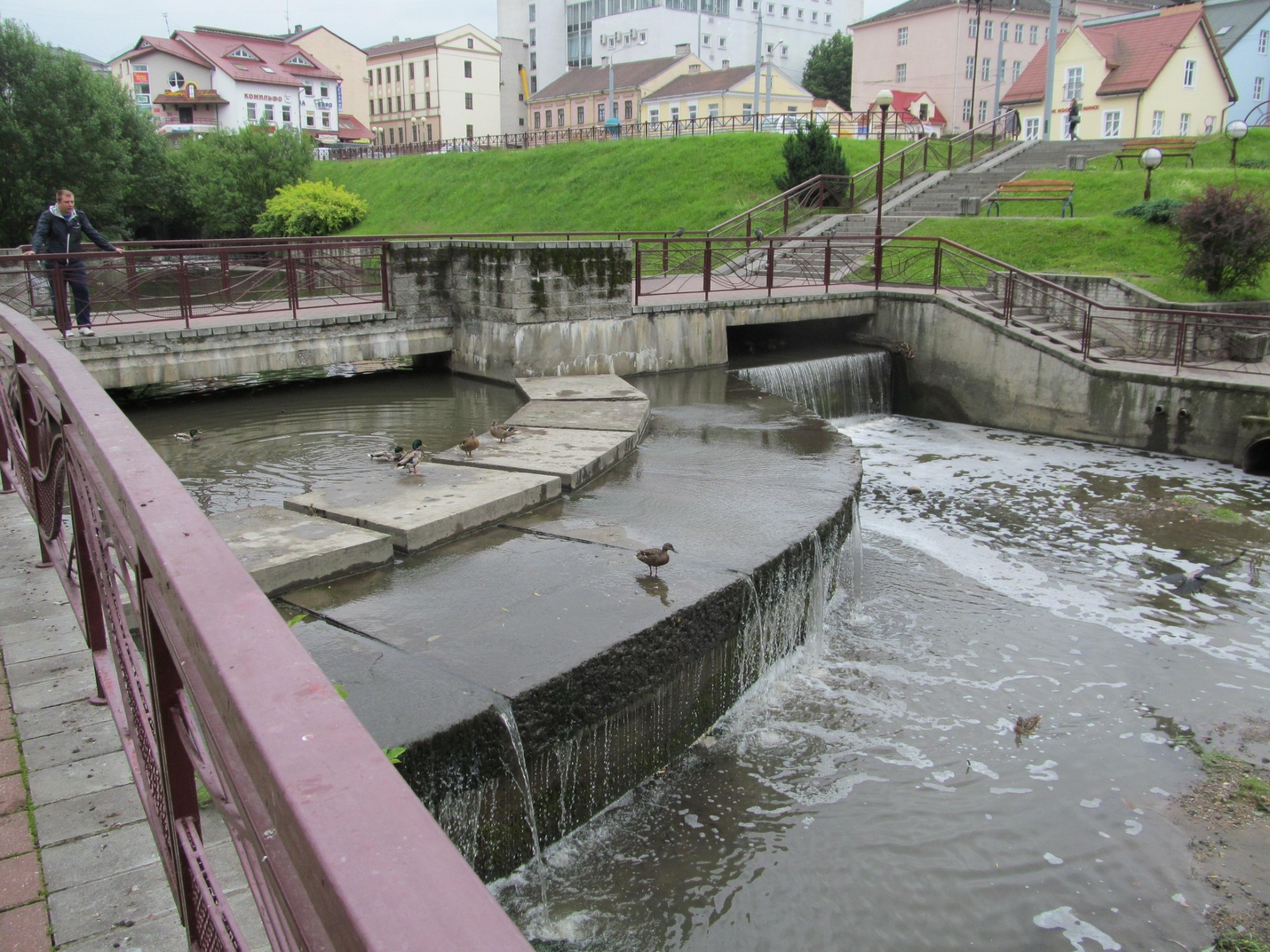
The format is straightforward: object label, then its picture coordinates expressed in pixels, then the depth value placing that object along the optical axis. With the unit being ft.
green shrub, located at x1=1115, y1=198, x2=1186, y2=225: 64.85
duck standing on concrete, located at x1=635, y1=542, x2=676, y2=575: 17.57
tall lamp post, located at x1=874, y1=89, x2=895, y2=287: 53.98
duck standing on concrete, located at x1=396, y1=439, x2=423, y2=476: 22.81
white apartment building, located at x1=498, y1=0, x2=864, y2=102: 265.95
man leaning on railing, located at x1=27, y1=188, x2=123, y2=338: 34.58
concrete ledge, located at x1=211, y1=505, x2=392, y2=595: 16.70
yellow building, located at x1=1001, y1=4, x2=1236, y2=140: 135.13
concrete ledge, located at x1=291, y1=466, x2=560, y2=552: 19.20
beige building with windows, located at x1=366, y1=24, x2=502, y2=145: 265.95
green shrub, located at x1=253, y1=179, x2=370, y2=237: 134.51
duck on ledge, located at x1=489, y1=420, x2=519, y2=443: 26.32
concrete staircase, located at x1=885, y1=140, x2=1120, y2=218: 82.33
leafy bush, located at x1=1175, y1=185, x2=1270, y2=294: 52.37
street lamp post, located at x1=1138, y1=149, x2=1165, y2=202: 65.46
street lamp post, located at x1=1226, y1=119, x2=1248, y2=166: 71.31
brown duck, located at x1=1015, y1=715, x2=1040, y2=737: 19.69
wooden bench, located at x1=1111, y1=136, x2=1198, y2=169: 86.07
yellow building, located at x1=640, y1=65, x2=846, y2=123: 210.18
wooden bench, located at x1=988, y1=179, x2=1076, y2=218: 76.59
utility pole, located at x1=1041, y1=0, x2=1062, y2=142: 101.19
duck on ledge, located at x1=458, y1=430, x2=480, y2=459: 24.49
